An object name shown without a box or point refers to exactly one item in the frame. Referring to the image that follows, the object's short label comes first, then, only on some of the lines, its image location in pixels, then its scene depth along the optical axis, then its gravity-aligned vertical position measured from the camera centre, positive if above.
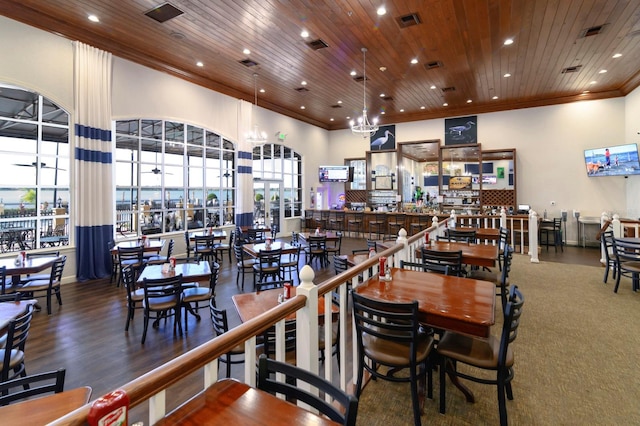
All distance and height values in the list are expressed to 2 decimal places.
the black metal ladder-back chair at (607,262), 5.22 -0.84
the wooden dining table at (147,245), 5.81 -0.57
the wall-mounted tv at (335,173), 13.14 +1.75
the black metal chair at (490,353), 2.02 -0.98
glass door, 11.34 +0.47
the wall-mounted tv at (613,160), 8.19 +1.46
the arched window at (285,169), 11.37 +1.79
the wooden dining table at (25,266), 4.34 -0.69
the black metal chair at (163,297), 3.61 -0.99
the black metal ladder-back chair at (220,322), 2.47 -0.87
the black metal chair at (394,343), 2.04 -0.95
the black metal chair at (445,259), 3.73 -0.55
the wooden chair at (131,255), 5.49 -0.69
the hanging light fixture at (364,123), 6.90 +2.15
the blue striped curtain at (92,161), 6.12 +1.14
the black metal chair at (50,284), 4.47 -0.99
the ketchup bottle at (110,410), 0.88 -0.56
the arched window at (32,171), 5.62 +0.88
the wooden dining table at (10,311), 2.46 -0.84
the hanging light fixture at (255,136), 8.68 +2.32
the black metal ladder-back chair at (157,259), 5.64 -0.80
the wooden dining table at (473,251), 3.82 -0.51
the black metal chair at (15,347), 2.28 -1.02
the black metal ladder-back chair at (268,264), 5.12 -0.83
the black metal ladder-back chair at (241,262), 5.70 -0.87
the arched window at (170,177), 7.43 +1.06
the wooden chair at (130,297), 3.93 -1.03
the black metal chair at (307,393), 1.06 -0.66
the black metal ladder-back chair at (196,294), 4.00 -1.04
